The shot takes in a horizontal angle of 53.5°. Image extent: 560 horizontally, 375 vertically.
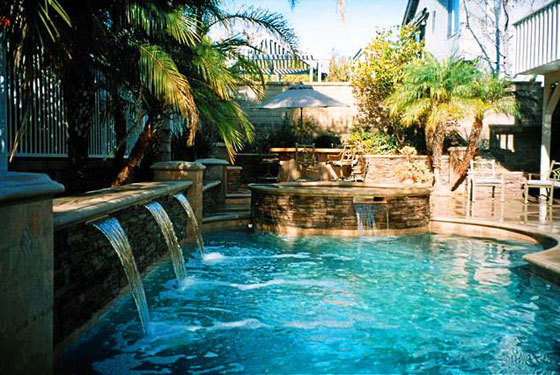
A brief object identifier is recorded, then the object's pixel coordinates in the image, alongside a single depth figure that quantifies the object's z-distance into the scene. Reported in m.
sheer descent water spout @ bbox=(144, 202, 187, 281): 6.78
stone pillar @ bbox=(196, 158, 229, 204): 12.45
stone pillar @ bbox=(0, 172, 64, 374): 2.85
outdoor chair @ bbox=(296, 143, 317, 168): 15.38
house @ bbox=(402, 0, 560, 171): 16.25
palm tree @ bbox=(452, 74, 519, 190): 14.54
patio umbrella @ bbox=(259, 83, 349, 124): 15.59
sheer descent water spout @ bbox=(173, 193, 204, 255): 8.31
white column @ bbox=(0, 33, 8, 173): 6.07
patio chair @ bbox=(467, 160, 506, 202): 12.92
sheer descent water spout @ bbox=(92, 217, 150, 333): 4.89
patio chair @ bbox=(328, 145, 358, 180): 15.82
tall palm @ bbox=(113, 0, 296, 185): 8.39
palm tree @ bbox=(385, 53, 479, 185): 14.63
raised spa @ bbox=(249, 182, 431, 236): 9.86
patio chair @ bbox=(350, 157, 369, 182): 15.32
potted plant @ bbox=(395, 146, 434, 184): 15.03
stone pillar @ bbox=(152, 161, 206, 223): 9.00
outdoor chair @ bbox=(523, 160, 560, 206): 11.90
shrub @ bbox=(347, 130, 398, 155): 16.81
